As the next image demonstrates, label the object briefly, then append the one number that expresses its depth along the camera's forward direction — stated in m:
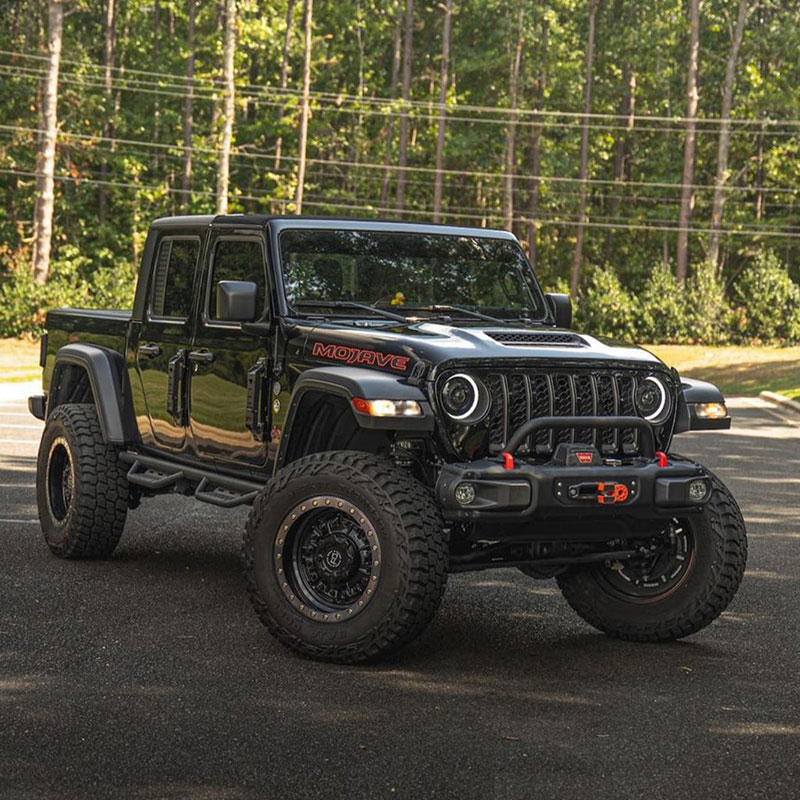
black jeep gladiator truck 6.73
